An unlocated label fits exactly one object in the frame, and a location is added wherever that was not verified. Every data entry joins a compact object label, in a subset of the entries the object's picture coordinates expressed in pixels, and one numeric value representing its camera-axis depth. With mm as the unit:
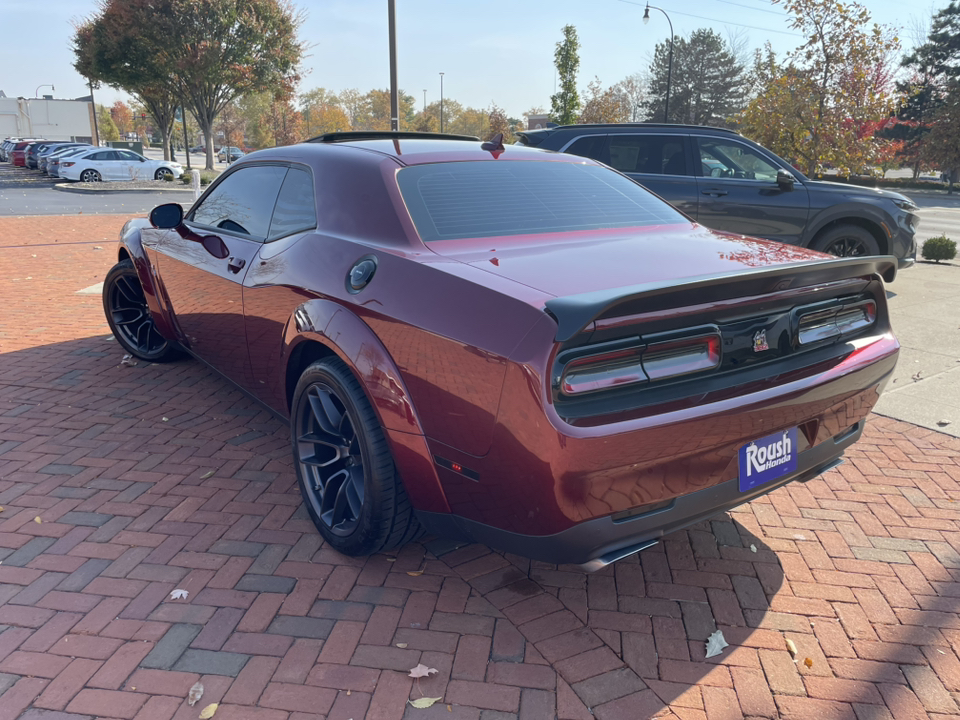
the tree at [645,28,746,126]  64375
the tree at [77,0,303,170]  29094
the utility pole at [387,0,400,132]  13344
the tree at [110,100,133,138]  112625
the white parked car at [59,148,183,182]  29062
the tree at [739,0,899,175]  13484
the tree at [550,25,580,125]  39312
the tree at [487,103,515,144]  50484
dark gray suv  7648
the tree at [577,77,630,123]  40625
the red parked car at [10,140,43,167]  37594
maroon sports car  2074
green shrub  10914
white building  54750
